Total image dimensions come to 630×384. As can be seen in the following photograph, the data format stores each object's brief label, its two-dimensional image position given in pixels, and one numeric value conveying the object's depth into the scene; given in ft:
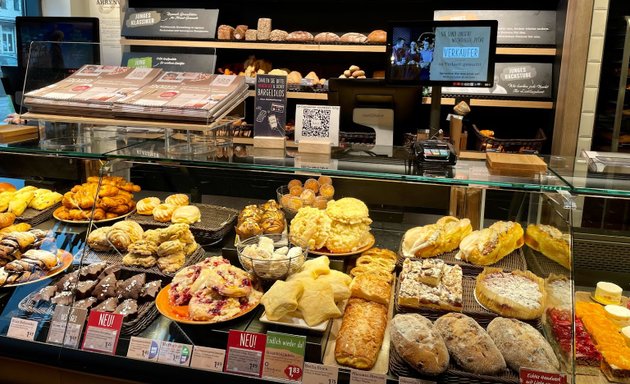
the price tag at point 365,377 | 4.34
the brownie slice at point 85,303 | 5.17
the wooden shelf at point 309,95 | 15.69
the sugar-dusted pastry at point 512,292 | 4.95
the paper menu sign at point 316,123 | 6.63
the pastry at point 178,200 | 6.89
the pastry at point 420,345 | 4.33
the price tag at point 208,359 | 4.63
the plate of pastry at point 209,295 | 5.01
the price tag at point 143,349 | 4.78
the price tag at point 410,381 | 4.29
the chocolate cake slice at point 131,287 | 5.35
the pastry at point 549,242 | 4.79
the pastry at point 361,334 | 4.47
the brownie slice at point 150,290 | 5.36
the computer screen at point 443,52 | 5.97
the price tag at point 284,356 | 4.49
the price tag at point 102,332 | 4.87
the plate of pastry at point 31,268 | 5.86
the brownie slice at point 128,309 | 5.02
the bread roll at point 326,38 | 15.49
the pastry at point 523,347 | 4.38
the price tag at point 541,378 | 4.22
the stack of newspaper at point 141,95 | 6.17
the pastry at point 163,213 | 6.71
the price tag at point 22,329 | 5.14
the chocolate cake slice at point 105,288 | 5.32
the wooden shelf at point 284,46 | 14.52
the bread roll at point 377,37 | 14.98
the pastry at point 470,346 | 4.39
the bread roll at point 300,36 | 15.67
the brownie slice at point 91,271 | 5.62
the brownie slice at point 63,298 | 5.34
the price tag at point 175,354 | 4.71
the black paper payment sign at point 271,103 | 6.41
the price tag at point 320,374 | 4.38
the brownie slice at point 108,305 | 5.11
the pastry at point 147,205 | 6.95
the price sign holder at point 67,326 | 4.99
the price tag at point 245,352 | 4.57
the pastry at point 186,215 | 6.61
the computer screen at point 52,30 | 14.30
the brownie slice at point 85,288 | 5.35
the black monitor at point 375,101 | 9.96
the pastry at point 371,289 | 5.24
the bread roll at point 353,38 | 15.26
